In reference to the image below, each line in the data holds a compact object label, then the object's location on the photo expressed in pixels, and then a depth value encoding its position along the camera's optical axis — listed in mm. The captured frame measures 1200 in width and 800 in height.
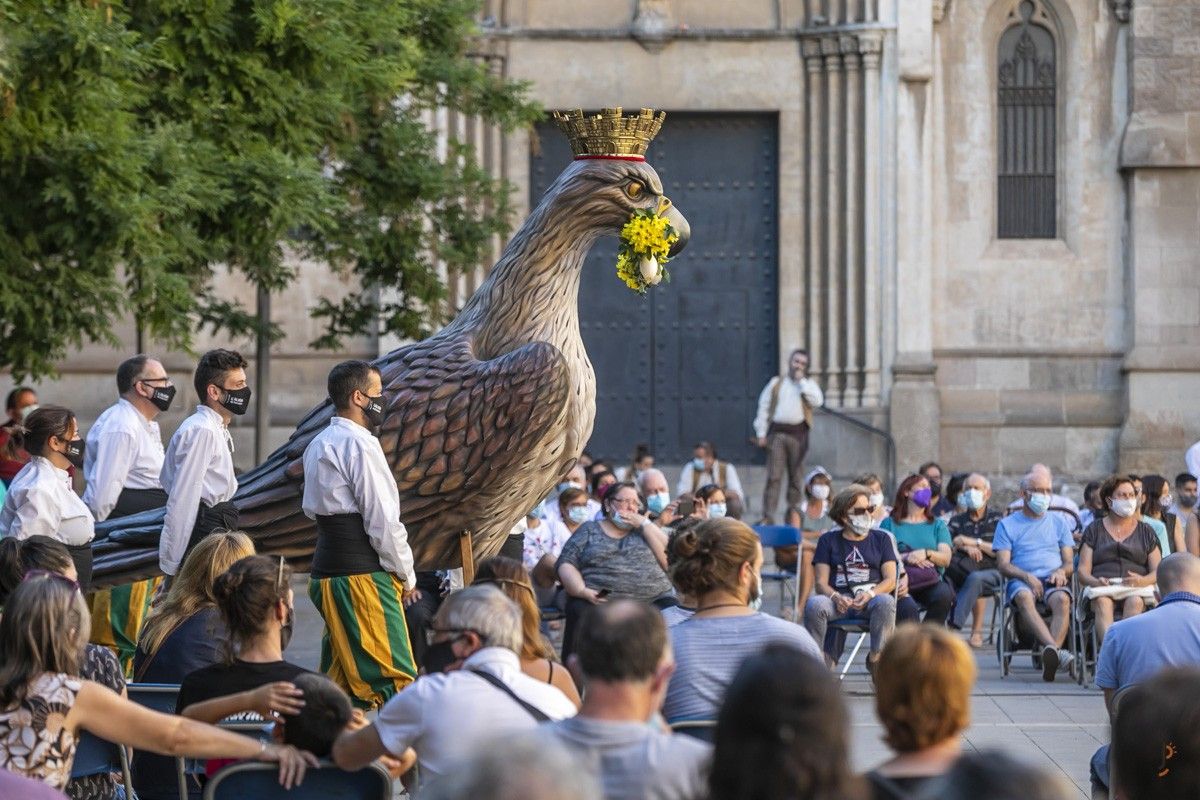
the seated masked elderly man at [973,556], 24756
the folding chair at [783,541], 25300
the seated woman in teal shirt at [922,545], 23085
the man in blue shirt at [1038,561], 23150
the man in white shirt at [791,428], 34330
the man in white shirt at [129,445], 17502
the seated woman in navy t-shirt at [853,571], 21194
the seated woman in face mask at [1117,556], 22230
